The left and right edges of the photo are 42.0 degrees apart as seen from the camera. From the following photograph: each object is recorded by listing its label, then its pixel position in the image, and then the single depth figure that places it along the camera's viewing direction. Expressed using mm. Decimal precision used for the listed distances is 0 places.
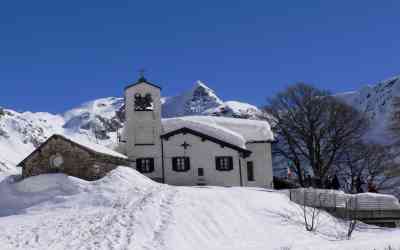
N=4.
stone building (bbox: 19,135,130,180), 28781
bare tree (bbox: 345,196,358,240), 27995
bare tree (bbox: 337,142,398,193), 41625
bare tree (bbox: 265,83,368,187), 40438
